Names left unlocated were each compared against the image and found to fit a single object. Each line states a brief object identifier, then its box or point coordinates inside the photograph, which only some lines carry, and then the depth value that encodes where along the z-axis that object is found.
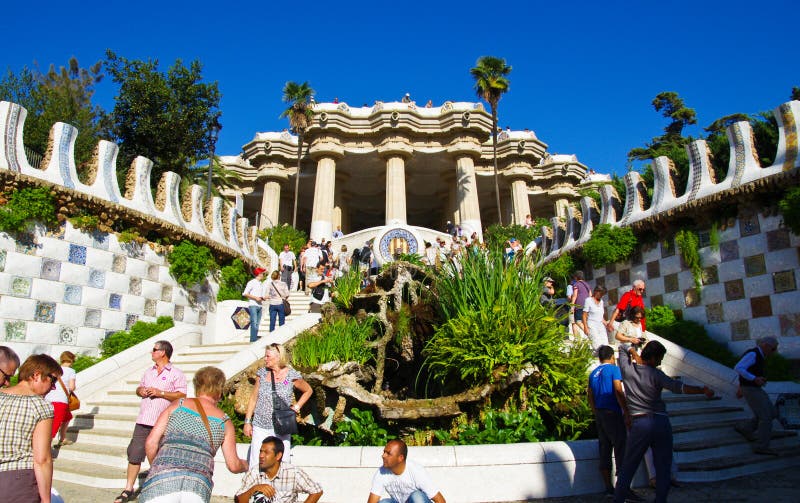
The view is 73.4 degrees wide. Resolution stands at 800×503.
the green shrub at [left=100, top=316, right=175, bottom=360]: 11.57
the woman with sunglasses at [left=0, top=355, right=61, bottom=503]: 3.12
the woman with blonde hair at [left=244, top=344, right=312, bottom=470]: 5.48
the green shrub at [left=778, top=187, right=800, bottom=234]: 9.71
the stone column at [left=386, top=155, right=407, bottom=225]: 32.78
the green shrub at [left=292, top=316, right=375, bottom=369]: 8.50
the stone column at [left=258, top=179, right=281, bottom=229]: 35.78
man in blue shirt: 5.51
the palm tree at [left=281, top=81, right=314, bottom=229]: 32.69
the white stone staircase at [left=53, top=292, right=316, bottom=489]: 6.64
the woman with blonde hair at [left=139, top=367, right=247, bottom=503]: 3.10
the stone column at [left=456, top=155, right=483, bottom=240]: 33.78
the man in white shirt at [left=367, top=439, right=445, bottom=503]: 4.27
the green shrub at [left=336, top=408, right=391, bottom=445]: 6.86
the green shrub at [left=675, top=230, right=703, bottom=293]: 11.84
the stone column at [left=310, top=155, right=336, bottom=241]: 32.09
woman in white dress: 9.50
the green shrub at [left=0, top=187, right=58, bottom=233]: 10.20
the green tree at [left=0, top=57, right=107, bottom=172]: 23.31
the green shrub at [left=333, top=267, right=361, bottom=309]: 11.02
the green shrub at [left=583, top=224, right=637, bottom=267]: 13.79
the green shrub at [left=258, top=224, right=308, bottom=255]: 26.12
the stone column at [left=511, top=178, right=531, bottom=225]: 36.44
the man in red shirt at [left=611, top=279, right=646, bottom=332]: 10.05
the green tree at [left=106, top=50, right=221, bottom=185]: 22.53
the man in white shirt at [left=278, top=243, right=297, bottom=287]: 17.35
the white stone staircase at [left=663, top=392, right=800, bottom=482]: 6.50
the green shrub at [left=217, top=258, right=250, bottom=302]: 15.03
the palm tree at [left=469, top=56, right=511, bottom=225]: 30.19
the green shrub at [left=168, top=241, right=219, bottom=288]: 13.67
